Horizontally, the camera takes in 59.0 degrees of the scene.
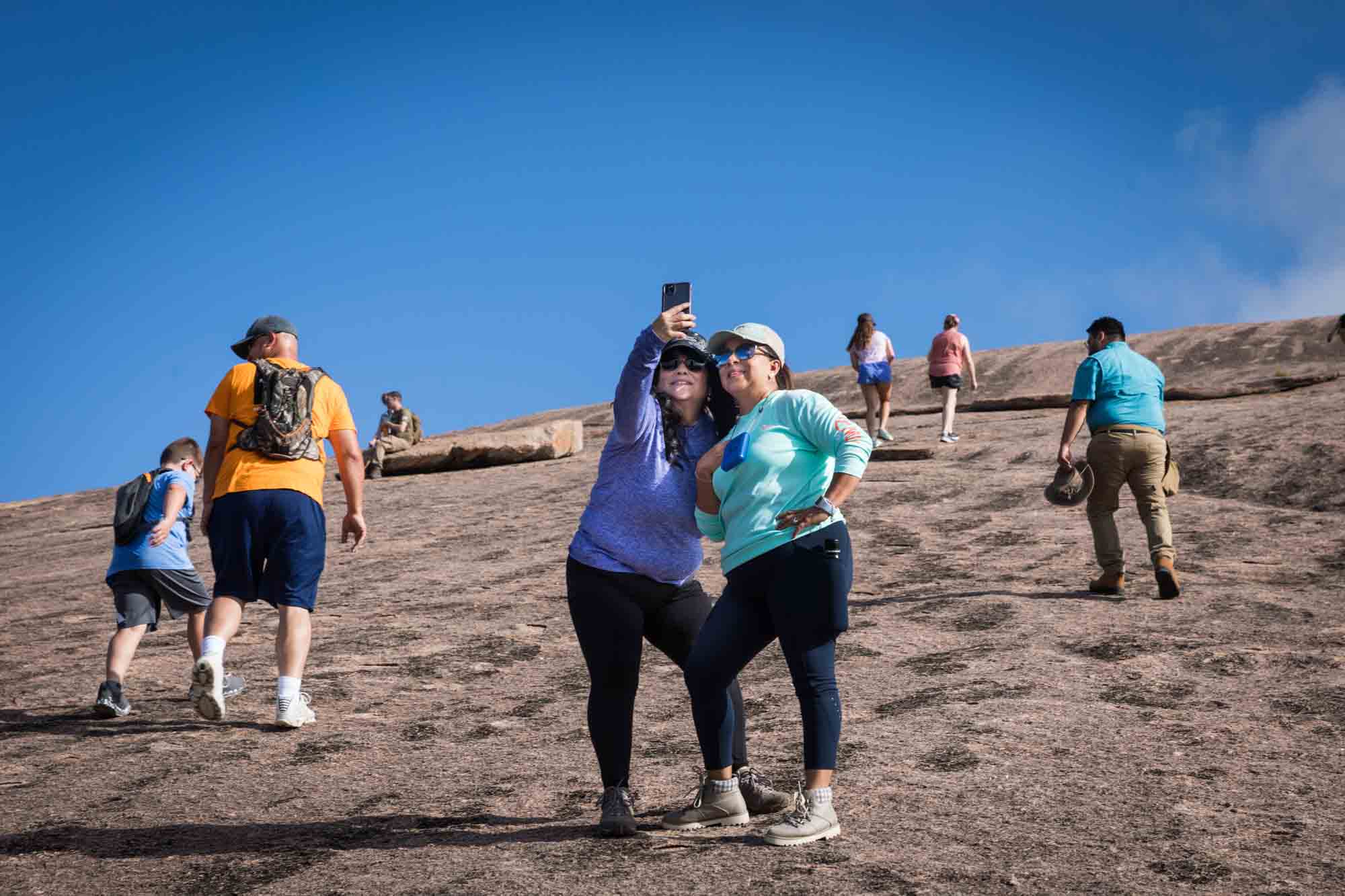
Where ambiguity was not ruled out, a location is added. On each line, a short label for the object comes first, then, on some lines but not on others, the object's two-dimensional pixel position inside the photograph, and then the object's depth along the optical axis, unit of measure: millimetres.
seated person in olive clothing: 19891
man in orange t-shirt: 5695
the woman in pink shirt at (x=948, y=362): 16406
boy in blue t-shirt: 6727
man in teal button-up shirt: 8305
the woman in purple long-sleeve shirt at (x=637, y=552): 4078
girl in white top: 15703
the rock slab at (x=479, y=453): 19922
